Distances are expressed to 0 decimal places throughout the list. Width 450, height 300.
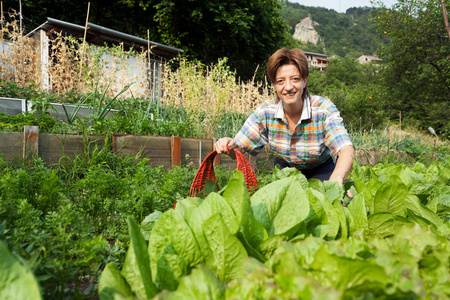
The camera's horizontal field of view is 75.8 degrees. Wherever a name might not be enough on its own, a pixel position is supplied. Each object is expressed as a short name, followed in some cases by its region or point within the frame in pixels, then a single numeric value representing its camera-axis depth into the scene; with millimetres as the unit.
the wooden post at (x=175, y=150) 3273
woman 2402
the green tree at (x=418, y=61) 12828
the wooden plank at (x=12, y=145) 2459
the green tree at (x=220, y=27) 13867
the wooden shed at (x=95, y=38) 9326
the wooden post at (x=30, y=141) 2467
